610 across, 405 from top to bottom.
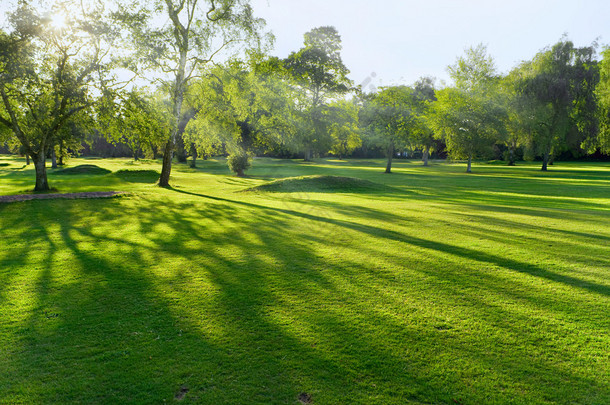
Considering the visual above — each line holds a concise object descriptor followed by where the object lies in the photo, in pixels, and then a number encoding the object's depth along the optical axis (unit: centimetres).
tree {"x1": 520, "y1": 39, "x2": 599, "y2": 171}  3919
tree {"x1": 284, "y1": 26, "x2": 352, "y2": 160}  5403
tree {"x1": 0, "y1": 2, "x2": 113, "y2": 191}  1411
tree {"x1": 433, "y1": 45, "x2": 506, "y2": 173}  3953
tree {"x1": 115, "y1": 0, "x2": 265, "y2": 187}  1925
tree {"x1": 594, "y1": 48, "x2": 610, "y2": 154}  2606
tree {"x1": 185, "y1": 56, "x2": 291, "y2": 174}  2194
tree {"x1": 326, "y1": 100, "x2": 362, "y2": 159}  4594
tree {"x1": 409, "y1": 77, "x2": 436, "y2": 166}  4072
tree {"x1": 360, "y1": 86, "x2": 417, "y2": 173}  4012
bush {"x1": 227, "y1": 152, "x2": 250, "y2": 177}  3773
